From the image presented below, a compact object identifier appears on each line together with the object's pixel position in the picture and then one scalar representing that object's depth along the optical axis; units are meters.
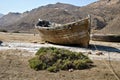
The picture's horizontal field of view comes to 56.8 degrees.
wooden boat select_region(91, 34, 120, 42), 8.18
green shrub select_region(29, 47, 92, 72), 4.35
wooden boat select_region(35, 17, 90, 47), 6.68
